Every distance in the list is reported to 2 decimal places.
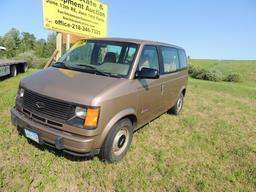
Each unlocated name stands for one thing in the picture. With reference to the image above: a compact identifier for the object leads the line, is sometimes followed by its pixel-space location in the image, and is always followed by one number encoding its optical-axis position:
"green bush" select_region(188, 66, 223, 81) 20.70
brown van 2.84
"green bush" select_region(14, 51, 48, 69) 18.03
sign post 8.13
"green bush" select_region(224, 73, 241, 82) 21.15
